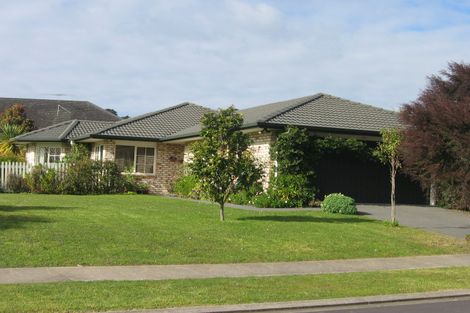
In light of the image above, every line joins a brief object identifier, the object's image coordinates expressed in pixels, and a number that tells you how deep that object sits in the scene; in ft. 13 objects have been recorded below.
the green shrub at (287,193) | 70.44
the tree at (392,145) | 54.75
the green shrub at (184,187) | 89.92
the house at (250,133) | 76.64
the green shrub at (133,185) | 94.10
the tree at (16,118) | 160.04
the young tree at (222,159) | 53.83
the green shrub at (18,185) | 90.07
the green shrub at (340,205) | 64.08
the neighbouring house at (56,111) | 182.60
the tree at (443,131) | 48.44
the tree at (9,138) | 129.12
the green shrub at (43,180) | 88.17
